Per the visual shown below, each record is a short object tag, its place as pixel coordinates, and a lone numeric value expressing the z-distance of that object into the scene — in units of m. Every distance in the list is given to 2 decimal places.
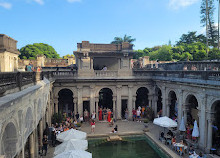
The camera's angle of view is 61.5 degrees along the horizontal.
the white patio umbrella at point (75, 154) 9.82
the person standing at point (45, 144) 13.84
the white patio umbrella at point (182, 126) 16.33
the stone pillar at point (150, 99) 24.02
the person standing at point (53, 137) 15.69
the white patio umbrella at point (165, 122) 16.14
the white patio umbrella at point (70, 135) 13.63
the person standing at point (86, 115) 22.80
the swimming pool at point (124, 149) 14.65
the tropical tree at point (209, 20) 35.70
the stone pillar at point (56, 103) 22.58
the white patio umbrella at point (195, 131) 14.62
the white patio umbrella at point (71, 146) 11.88
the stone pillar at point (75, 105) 23.03
